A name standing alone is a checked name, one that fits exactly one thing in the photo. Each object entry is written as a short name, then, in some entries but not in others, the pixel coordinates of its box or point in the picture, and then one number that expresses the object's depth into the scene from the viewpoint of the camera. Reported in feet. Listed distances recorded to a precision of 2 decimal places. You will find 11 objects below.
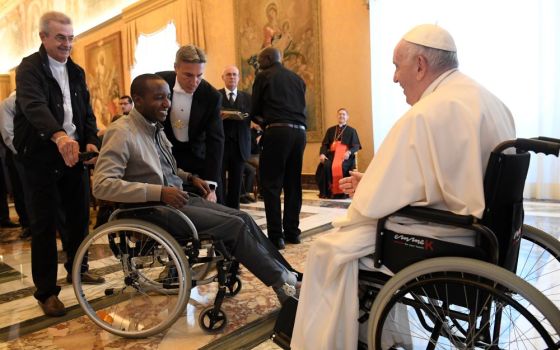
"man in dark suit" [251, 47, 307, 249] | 11.39
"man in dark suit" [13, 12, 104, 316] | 7.29
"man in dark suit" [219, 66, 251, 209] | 12.67
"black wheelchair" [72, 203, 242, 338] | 5.76
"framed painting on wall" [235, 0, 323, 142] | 23.16
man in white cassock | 4.00
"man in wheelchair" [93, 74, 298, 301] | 5.98
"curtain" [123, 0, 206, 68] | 29.68
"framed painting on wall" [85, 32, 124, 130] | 37.91
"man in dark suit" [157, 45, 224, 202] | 8.53
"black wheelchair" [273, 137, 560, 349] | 3.55
